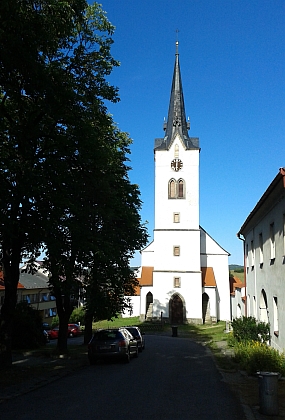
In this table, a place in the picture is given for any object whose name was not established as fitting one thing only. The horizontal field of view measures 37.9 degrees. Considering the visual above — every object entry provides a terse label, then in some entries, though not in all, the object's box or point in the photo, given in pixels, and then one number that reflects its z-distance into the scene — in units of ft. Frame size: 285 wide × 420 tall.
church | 142.51
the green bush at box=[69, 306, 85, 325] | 167.50
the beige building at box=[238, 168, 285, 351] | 43.88
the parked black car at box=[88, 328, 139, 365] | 50.29
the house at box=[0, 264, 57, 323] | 157.48
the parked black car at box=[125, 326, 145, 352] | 67.31
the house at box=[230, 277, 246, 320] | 84.45
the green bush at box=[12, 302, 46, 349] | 74.49
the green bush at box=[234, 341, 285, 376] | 37.35
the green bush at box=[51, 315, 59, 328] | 163.41
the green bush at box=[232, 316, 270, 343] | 53.62
